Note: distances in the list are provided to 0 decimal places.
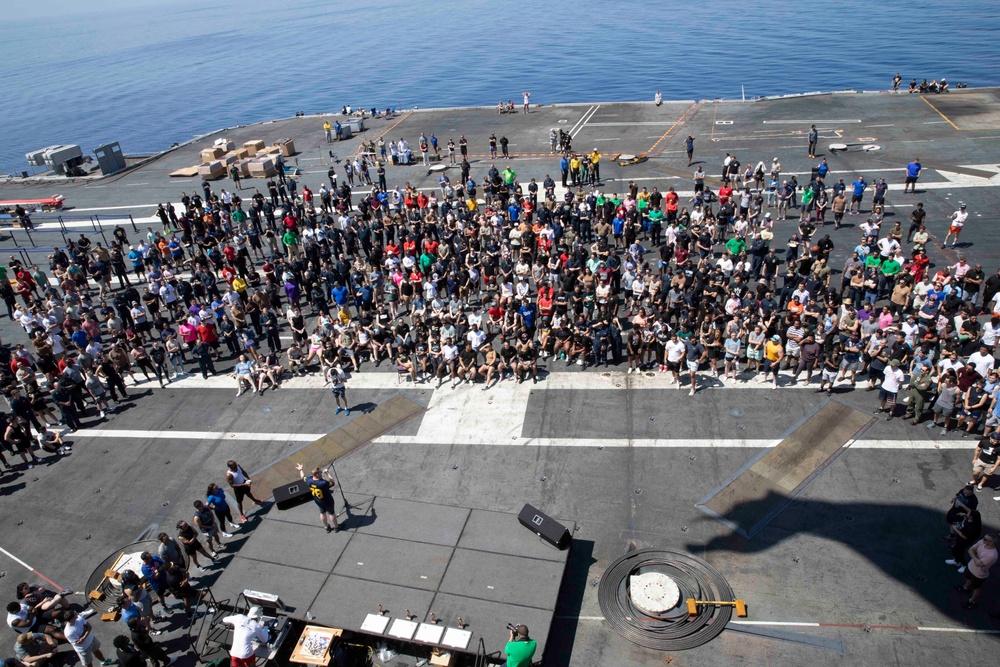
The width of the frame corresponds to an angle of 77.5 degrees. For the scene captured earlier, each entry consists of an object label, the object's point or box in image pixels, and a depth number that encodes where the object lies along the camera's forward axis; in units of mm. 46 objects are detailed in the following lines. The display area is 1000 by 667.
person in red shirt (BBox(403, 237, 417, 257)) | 24266
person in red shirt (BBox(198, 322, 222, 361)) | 20750
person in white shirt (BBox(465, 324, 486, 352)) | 19141
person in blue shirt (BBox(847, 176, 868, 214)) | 26361
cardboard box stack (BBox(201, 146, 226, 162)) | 43906
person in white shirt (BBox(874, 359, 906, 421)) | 15375
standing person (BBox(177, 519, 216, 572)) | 12773
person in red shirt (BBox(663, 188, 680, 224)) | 26156
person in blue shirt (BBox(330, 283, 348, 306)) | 21938
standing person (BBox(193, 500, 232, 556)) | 13203
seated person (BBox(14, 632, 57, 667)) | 11102
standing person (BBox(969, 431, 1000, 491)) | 12980
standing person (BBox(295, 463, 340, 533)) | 12586
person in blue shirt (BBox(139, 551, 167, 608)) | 12108
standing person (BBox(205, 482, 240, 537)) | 13438
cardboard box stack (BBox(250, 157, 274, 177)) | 41656
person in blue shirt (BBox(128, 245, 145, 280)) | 27344
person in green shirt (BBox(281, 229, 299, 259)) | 27703
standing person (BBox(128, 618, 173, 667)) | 10859
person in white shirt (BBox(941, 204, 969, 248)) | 22844
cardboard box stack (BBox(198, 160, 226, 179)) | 42250
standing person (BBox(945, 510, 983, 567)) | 11398
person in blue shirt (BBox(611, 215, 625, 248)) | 25359
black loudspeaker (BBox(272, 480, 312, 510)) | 13617
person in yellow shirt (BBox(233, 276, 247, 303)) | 23172
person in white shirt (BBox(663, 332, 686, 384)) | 17402
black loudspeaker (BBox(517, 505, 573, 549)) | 12086
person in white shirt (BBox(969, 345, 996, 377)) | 15102
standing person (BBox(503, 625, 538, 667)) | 9875
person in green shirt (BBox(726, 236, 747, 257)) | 22547
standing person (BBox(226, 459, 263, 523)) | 14047
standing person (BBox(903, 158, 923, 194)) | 28406
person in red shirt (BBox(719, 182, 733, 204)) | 26719
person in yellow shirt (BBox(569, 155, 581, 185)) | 33094
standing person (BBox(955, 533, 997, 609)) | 10562
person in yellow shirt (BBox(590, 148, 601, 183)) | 33250
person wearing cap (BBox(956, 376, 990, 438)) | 14555
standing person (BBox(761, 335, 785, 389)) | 17109
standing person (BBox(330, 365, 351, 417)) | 17828
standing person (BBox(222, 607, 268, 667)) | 10734
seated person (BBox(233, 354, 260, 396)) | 19250
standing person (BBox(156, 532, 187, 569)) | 12438
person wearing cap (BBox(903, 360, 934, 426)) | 15016
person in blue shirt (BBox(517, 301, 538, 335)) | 19797
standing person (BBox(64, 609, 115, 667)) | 11070
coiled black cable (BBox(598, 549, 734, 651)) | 11258
